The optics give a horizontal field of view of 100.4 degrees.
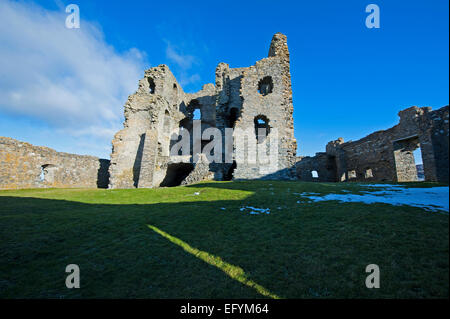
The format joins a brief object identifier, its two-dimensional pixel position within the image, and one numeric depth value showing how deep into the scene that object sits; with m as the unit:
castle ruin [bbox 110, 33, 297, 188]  15.84
